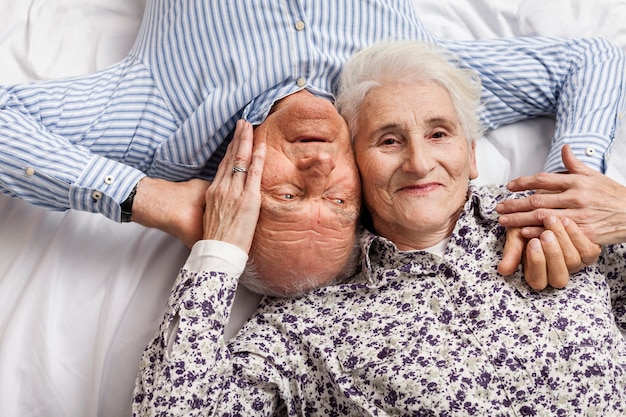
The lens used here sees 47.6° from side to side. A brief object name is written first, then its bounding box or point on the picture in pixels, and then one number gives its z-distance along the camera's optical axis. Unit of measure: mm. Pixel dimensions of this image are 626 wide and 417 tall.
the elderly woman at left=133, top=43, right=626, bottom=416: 1633
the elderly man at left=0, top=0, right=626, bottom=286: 1782
